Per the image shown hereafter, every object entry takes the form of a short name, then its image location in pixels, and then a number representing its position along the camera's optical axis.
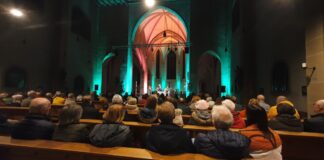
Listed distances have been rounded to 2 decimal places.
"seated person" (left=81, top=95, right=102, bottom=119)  4.25
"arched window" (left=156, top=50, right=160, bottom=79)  27.47
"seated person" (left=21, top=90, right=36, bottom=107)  5.26
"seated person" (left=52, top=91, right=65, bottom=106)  6.07
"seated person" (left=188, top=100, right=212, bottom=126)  3.29
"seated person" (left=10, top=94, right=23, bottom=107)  5.66
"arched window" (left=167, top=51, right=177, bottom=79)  27.66
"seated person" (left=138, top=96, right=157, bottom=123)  3.39
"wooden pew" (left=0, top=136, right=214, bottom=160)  1.81
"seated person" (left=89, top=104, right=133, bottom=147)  2.04
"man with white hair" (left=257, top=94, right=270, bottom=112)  4.77
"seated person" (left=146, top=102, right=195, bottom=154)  1.88
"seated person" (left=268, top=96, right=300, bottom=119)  3.74
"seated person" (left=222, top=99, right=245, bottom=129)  3.22
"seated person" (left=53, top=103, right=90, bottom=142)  2.19
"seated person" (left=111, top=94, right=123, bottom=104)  4.45
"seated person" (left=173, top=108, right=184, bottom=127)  3.23
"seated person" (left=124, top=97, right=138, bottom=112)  4.47
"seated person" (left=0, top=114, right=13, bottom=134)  2.69
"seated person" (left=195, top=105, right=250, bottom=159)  1.67
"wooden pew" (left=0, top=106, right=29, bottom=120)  4.70
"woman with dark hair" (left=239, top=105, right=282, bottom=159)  1.87
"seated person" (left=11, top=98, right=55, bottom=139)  2.19
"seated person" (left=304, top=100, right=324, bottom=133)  2.84
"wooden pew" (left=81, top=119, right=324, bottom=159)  2.57
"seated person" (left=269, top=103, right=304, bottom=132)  2.80
